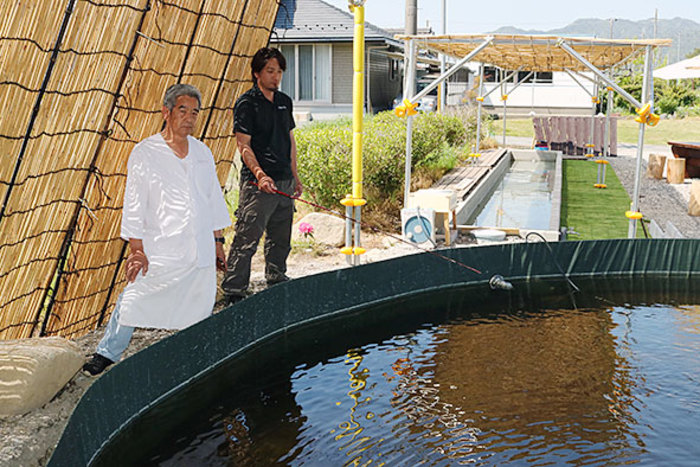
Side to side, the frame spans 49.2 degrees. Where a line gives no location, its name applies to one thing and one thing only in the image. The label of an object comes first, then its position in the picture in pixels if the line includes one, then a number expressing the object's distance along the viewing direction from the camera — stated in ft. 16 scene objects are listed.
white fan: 28.22
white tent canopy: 52.34
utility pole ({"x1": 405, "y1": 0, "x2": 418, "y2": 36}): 58.49
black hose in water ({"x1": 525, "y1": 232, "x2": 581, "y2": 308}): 24.88
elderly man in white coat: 14.14
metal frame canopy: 27.12
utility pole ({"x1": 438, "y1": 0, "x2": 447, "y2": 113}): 90.51
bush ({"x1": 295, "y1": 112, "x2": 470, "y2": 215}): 32.94
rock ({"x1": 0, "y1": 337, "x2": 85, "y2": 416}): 13.20
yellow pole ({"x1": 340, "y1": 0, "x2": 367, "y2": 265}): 21.93
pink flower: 28.48
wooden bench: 49.42
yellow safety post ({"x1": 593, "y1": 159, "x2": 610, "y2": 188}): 47.91
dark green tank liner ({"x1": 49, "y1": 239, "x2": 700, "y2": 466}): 12.67
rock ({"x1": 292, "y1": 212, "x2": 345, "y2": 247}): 28.99
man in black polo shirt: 18.86
